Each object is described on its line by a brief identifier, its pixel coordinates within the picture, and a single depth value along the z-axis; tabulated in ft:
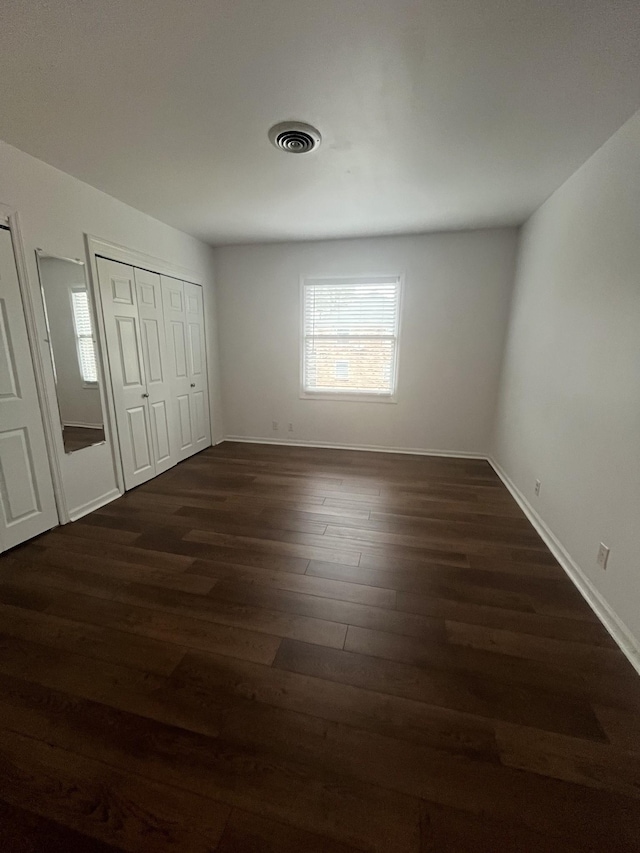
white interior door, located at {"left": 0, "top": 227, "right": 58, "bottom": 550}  7.43
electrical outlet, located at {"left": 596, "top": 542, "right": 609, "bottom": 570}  6.14
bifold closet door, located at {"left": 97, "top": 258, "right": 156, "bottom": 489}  9.93
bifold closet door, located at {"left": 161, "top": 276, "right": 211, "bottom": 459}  12.64
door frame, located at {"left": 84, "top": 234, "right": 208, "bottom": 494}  9.27
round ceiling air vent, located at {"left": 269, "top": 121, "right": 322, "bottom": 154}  6.47
